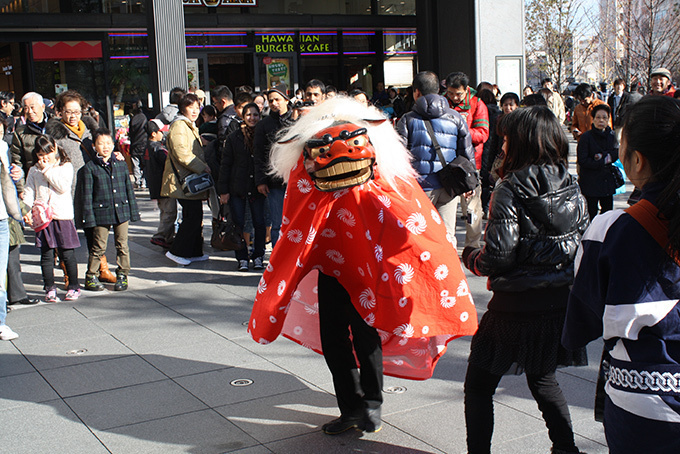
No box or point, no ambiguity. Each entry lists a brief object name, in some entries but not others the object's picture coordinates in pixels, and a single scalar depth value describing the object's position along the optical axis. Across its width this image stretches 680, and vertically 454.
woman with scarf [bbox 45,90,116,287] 7.55
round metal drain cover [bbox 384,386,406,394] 4.31
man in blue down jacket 6.39
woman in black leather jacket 3.04
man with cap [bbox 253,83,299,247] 7.32
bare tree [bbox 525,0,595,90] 21.97
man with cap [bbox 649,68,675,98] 9.16
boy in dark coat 7.09
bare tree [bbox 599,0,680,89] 16.80
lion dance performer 3.48
